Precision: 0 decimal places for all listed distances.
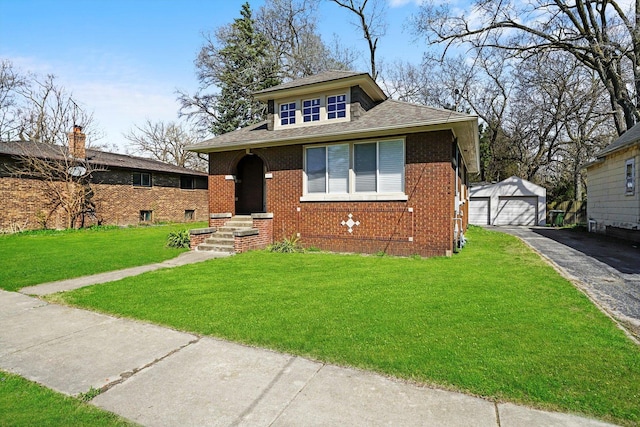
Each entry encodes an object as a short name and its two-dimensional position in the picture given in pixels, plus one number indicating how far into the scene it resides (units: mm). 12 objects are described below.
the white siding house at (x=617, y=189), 11719
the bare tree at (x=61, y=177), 16906
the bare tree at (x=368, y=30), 23781
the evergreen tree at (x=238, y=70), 27078
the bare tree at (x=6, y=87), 26609
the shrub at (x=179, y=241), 11633
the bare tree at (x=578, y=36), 17156
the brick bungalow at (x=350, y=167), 9367
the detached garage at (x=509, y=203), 21297
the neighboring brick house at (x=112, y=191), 16281
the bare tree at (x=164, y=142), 37625
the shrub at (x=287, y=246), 10672
